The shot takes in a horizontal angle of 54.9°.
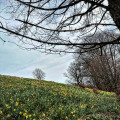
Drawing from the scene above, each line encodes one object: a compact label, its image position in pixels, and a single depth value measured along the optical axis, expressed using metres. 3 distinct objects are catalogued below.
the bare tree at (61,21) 2.43
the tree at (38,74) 33.36
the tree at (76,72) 24.26
